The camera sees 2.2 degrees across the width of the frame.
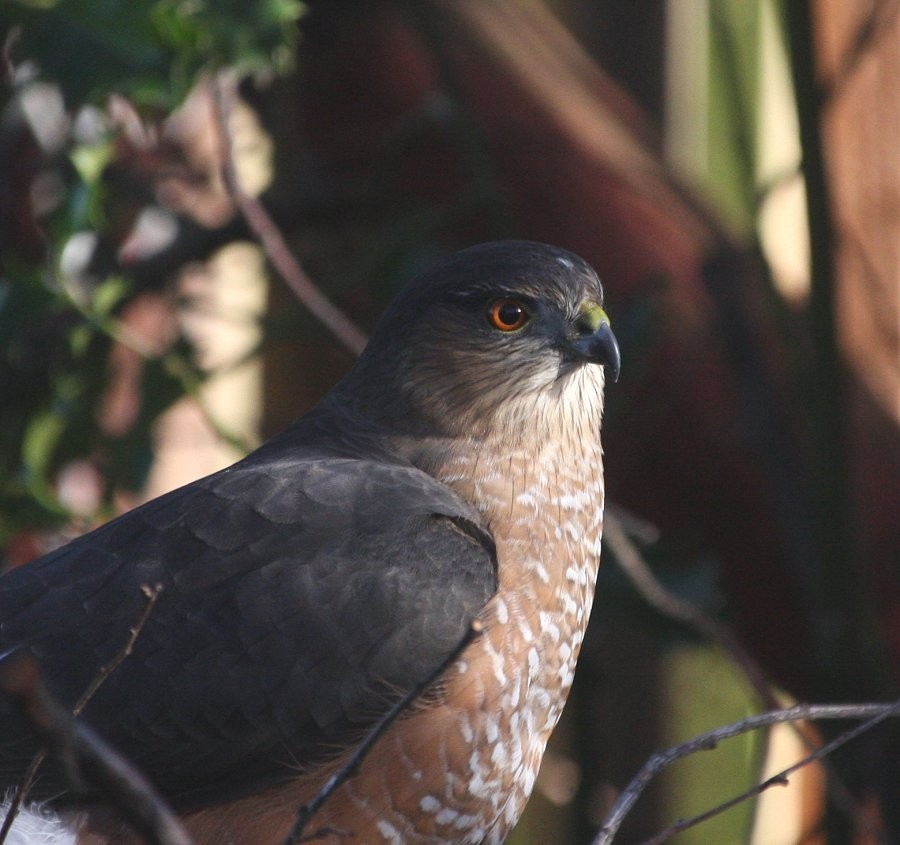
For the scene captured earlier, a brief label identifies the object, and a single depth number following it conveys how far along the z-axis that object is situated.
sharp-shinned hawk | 5.27
